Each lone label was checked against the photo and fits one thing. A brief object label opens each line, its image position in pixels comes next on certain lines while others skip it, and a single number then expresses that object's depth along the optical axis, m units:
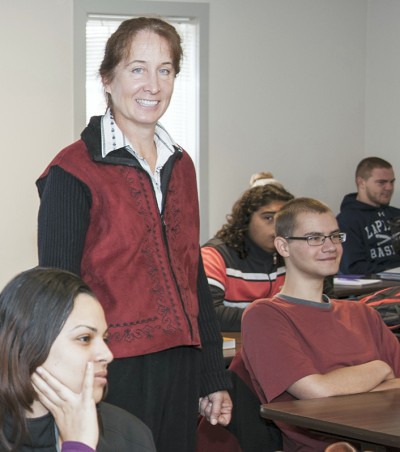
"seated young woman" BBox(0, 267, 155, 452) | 1.66
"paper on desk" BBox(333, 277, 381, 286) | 5.18
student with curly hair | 4.30
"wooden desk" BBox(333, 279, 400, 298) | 5.04
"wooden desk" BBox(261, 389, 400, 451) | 2.28
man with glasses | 2.84
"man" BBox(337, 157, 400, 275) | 6.58
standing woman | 2.05
